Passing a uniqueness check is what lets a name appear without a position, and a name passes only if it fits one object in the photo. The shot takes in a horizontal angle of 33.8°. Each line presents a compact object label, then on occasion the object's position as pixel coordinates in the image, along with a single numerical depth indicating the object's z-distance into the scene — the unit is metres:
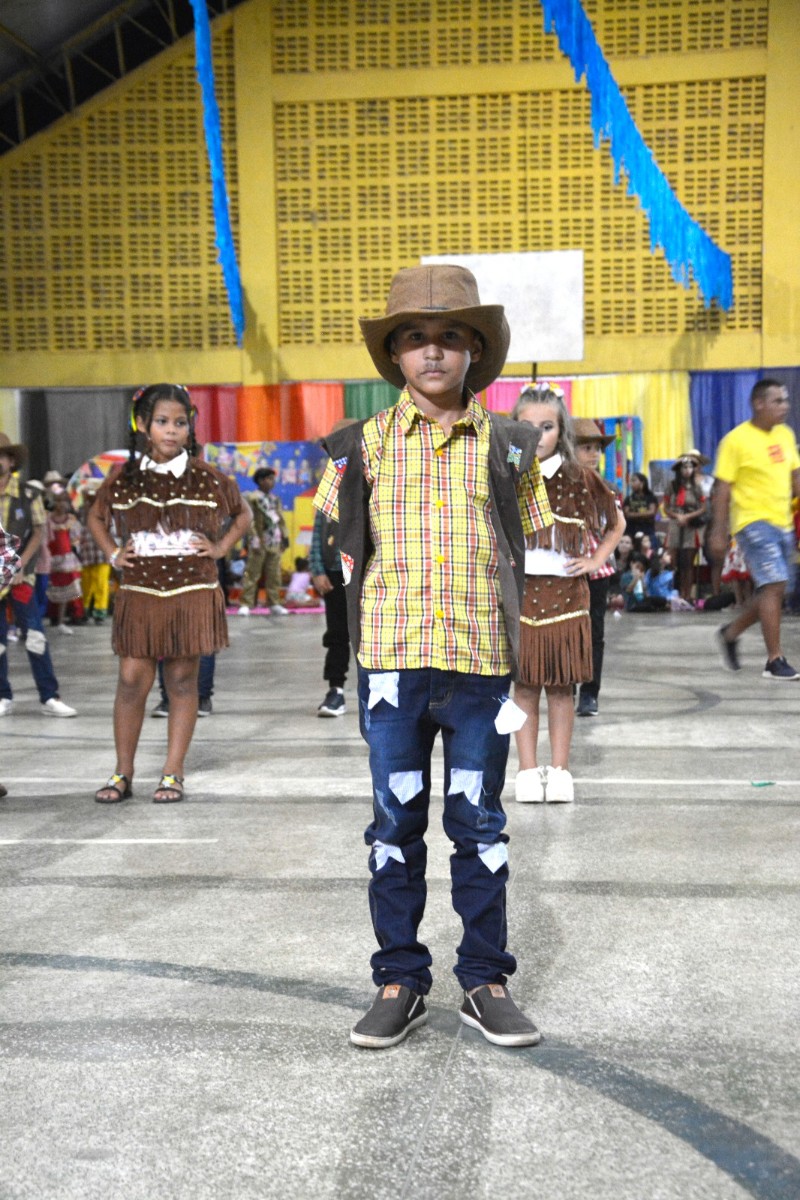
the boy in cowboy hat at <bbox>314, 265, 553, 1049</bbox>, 2.70
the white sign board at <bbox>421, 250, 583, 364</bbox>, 17.52
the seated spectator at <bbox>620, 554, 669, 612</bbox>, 15.16
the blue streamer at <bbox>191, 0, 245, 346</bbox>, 13.64
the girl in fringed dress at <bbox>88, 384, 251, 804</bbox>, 4.89
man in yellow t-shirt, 7.61
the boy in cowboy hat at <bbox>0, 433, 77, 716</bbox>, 7.28
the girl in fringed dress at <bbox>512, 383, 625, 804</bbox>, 4.86
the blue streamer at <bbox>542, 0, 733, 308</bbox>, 10.58
